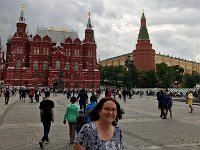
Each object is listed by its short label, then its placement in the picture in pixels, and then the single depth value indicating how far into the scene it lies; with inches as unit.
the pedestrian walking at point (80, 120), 212.2
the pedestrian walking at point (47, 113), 235.0
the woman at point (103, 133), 80.2
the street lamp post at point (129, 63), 1106.7
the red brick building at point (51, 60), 2196.9
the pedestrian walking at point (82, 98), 454.0
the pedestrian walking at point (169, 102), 443.9
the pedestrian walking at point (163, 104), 438.1
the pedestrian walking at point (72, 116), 236.7
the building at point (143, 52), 3249.8
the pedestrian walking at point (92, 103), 208.1
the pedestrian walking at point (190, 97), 548.1
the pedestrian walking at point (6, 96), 732.3
